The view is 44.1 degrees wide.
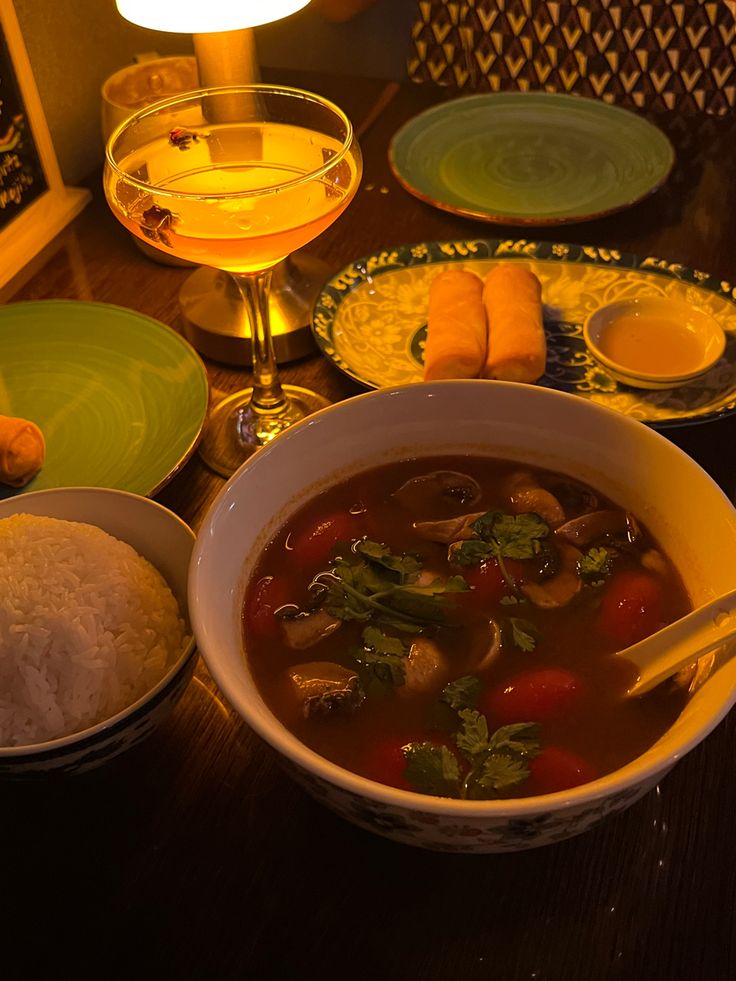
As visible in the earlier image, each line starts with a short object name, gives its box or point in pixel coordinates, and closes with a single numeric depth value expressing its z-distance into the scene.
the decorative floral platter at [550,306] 0.50
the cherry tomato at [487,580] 0.36
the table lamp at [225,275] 0.52
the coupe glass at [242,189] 0.42
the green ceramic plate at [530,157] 0.66
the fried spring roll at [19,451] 0.45
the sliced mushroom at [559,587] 0.36
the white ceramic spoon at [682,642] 0.30
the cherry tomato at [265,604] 0.35
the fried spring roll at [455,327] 0.50
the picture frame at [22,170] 0.63
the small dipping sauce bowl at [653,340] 0.51
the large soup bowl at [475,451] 0.25
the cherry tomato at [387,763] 0.30
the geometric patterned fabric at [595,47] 0.95
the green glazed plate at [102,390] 0.47
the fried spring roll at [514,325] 0.50
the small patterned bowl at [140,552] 0.30
